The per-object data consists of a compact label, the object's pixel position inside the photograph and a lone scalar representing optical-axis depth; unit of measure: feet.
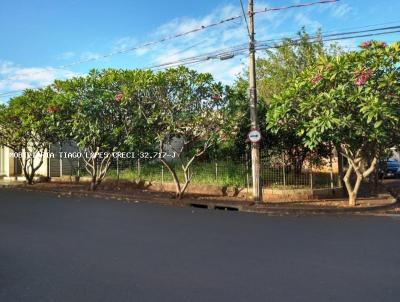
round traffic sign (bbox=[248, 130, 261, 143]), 44.50
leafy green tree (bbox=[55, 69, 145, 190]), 52.16
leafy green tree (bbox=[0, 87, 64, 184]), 59.16
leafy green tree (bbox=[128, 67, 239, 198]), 47.67
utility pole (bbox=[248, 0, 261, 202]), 45.09
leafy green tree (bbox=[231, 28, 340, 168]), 51.85
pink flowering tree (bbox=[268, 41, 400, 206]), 36.94
